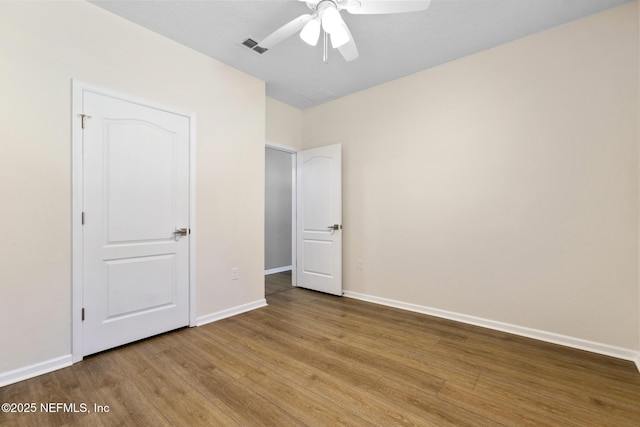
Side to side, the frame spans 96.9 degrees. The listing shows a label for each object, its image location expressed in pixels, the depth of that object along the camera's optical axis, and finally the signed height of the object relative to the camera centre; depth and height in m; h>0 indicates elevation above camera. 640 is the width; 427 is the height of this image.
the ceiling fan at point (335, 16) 1.80 +1.34
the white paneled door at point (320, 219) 4.05 -0.07
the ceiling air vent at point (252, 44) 2.74 +1.69
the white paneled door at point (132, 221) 2.33 -0.07
